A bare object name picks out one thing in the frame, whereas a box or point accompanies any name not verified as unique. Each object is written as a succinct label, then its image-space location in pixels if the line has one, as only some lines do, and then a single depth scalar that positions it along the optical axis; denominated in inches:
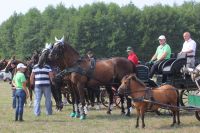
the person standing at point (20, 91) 557.9
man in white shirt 523.2
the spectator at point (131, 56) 643.7
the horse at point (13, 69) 738.8
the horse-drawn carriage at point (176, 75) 533.6
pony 487.2
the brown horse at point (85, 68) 574.2
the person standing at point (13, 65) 734.3
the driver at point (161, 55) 564.1
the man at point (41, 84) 607.8
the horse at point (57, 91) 677.3
